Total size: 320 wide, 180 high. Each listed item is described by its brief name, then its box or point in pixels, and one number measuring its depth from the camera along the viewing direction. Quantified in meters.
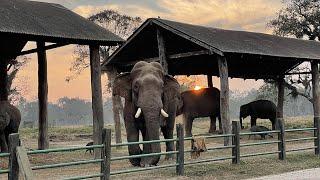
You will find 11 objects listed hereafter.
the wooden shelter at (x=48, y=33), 15.08
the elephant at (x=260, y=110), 29.05
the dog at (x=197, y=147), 13.16
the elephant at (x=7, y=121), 16.42
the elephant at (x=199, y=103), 25.28
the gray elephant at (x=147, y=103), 12.80
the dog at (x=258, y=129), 24.73
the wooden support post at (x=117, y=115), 23.31
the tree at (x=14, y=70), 43.72
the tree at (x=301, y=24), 37.19
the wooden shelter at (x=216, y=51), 19.11
